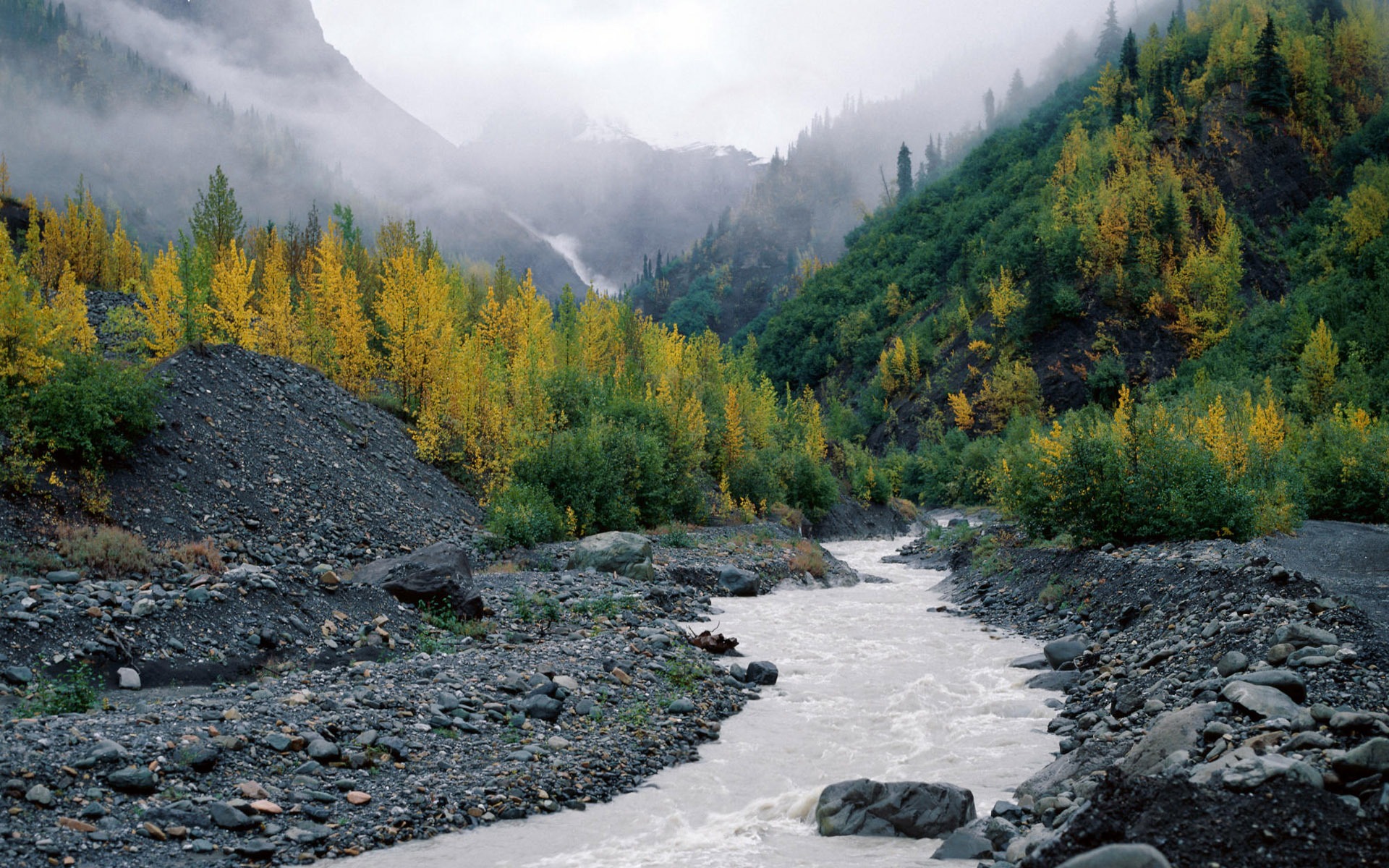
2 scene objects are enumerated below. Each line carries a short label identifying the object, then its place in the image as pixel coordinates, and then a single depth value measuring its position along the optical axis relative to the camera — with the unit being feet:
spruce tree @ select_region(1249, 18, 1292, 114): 286.66
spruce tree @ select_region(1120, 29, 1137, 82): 359.05
